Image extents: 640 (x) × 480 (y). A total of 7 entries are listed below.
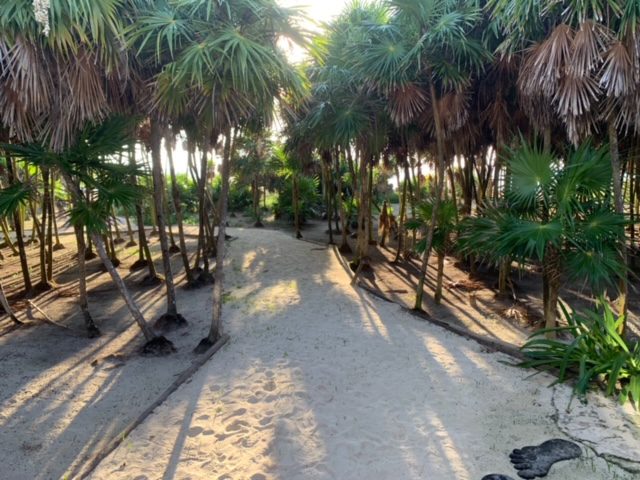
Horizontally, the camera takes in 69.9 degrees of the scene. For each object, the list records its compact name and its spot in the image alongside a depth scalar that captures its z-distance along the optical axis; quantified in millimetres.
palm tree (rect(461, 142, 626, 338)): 5410
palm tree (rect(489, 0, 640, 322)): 5402
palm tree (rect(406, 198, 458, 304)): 8547
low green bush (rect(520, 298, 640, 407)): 4664
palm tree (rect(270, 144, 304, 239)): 16509
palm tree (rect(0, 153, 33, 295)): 5679
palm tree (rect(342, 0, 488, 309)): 7059
